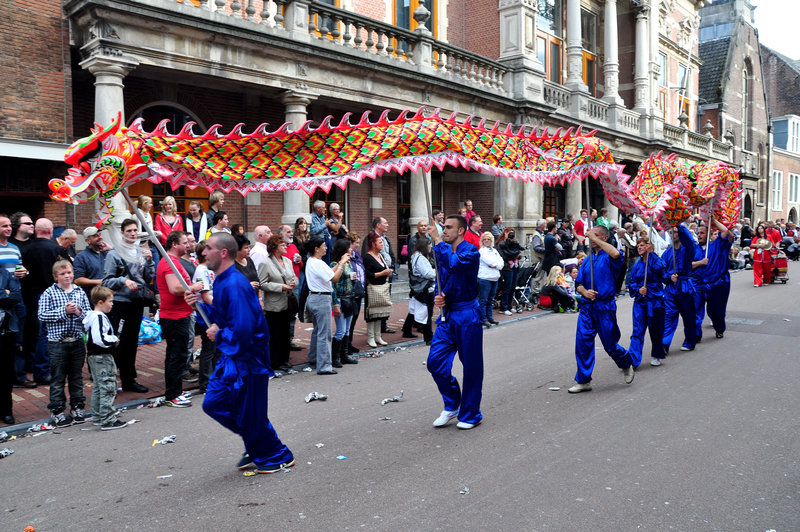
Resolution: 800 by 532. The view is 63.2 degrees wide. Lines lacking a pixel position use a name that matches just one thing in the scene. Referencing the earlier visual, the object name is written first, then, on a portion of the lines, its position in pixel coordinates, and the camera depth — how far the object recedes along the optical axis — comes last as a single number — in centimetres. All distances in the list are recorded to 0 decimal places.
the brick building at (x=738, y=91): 3984
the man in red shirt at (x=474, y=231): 1088
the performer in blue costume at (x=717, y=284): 1046
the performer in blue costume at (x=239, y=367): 493
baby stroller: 1429
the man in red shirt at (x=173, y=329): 711
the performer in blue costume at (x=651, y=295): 856
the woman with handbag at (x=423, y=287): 1034
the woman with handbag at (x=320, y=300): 846
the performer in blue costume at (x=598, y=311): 728
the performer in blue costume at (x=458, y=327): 605
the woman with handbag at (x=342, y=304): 887
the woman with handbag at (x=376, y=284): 982
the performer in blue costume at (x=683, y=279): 941
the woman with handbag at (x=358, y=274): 912
